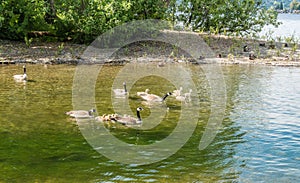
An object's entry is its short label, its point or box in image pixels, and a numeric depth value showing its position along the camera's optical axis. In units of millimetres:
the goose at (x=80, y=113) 14918
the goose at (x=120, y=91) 18892
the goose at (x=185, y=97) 18359
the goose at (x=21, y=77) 21656
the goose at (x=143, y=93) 18659
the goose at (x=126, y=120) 14547
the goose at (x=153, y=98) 17836
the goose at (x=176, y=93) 18875
